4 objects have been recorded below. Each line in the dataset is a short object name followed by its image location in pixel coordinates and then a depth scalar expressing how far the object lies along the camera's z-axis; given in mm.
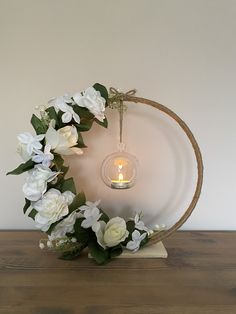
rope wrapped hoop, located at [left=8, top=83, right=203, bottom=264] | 700
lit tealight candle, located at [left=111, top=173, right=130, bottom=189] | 834
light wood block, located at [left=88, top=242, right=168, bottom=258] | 796
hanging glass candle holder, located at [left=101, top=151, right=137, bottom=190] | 844
